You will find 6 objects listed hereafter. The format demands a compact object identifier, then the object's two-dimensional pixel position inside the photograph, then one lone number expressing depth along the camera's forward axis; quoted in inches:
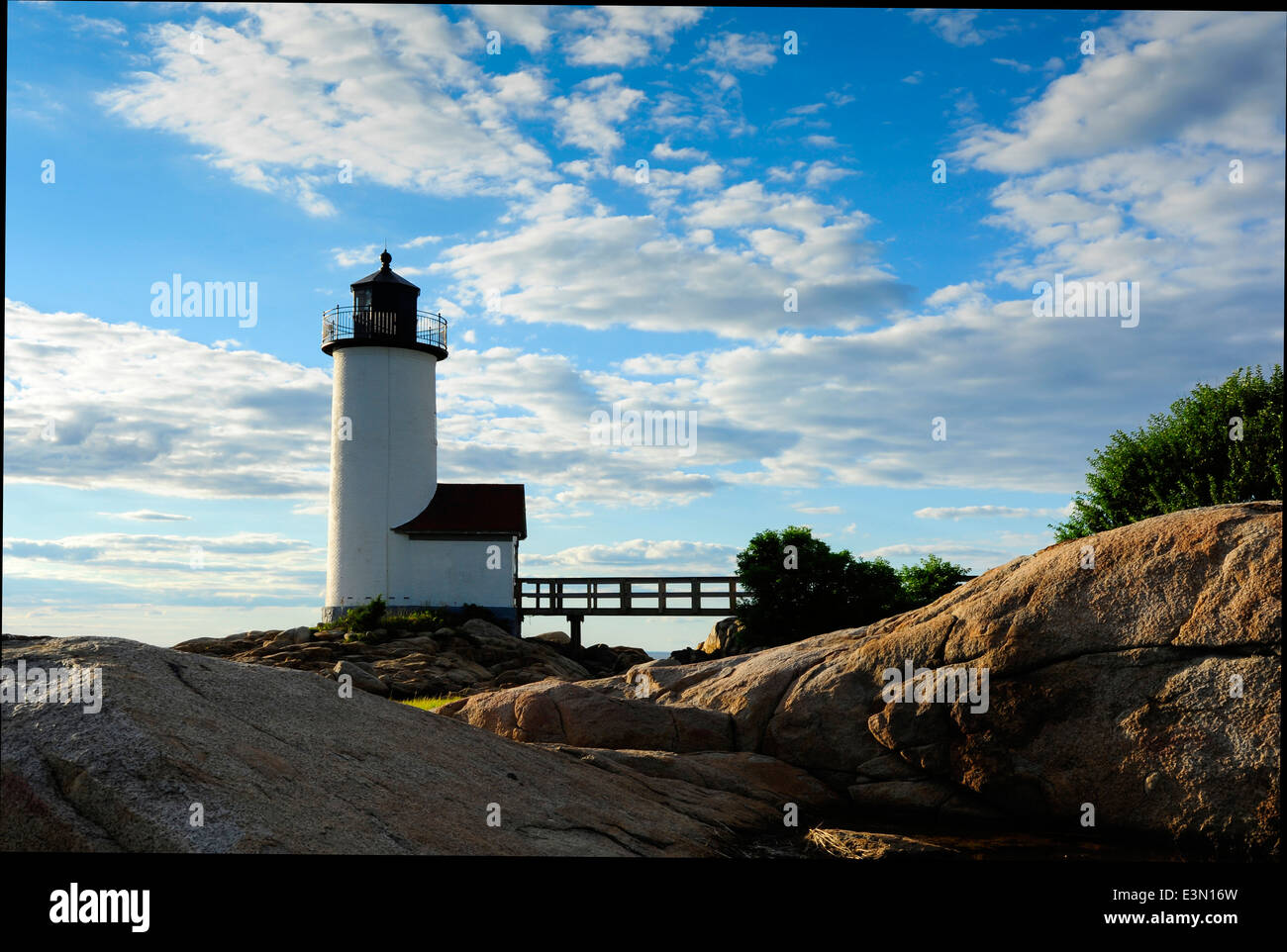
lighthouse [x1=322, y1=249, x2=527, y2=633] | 1270.9
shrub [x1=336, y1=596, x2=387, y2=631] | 1169.4
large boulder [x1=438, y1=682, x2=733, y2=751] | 412.2
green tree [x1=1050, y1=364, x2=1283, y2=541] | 778.8
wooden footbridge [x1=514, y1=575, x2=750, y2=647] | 1274.6
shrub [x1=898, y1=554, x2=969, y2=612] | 853.8
